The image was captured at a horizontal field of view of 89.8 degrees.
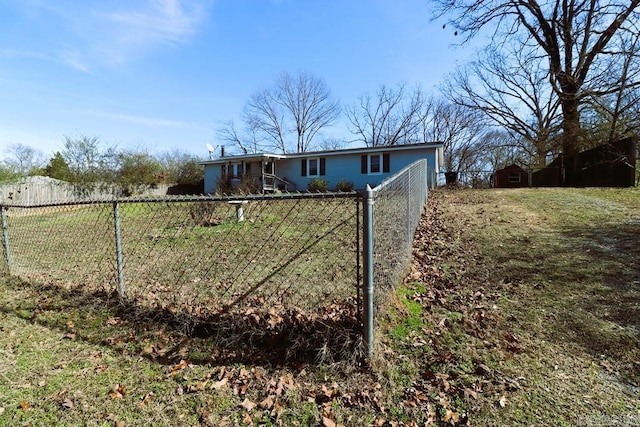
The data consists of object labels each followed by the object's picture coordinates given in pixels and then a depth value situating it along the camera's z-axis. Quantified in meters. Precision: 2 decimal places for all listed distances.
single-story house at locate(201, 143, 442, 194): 16.98
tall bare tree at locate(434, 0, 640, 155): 13.88
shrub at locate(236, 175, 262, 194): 17.35
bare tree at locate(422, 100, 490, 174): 31.27
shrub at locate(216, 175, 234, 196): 20.14
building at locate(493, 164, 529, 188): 23.81
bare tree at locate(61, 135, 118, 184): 19.77
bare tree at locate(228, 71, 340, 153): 37.16
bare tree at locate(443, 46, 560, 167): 22.73
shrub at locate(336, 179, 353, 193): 17.32
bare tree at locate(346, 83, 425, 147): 34.56
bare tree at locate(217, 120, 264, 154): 38.31
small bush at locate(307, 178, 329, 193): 18.17
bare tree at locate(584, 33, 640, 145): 12.11
